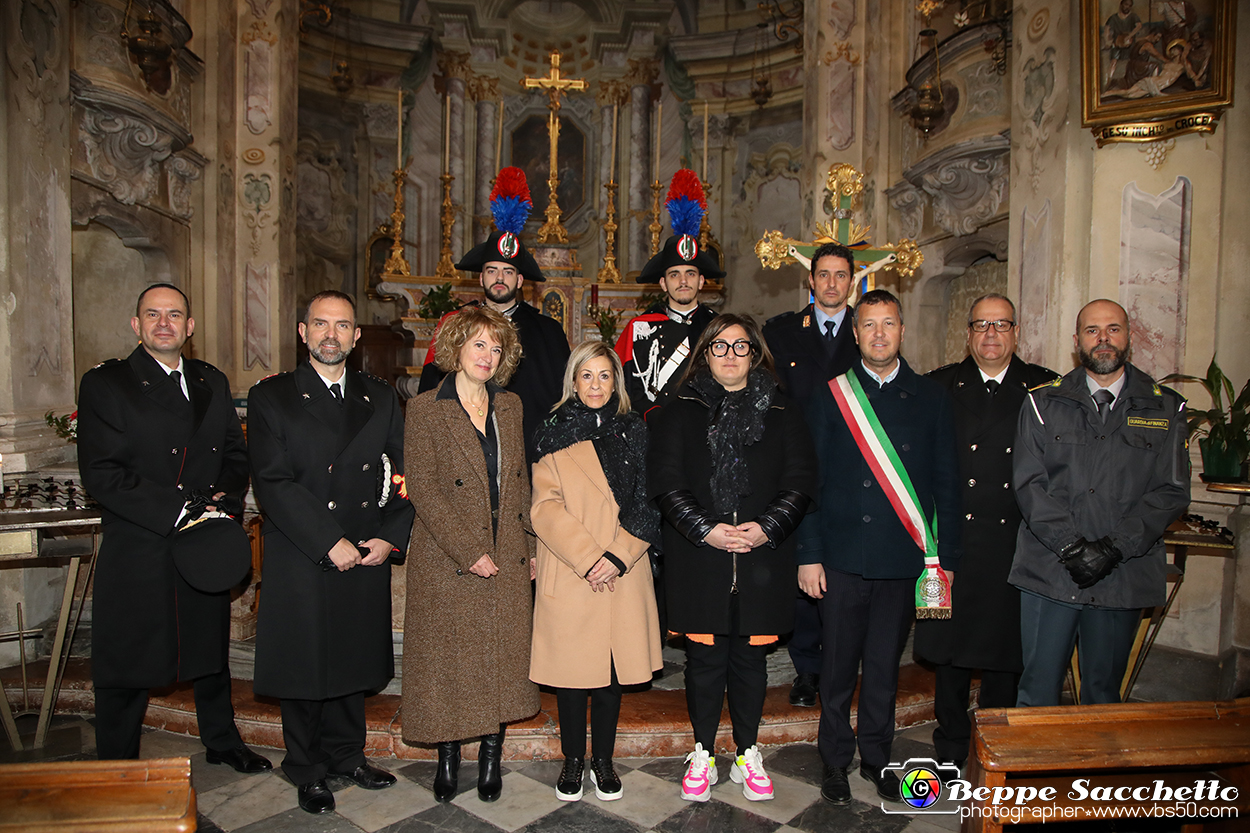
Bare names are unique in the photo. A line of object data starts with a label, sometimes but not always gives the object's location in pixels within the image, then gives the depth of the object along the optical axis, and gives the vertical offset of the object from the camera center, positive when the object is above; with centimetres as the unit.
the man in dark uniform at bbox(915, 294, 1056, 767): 304 -61
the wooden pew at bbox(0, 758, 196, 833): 175 -98
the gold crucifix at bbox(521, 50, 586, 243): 895 +305
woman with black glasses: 278 -46
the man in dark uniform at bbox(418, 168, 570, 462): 370 +28
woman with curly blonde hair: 279 -64
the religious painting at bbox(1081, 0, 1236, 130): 437 +189
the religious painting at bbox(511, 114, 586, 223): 1239 +352
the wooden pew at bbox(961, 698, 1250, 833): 202 -93
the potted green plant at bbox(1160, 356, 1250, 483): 380 -23
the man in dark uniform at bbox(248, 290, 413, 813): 275 -55
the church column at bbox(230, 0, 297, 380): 782 +184
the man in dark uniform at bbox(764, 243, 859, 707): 347 +20
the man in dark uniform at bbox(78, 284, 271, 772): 283 -44
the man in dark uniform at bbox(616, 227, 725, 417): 369 +26
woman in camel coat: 280 -59
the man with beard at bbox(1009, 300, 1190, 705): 281 -41
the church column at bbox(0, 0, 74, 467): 448 +82
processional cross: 461 +80
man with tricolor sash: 284 -51
